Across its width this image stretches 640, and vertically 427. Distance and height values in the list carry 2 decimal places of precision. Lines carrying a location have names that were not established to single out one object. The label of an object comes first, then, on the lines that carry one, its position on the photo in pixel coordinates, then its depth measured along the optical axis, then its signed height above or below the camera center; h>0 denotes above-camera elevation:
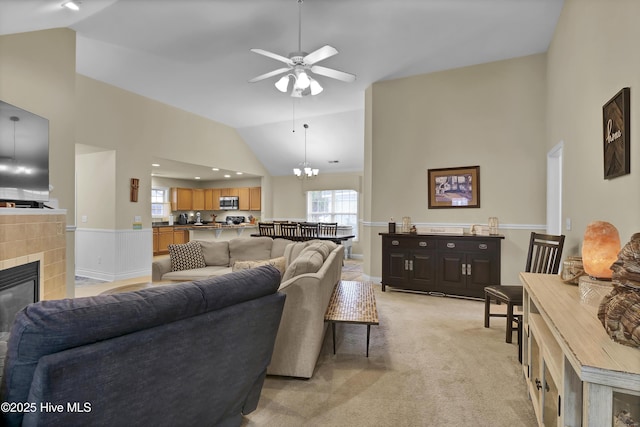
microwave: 9.62 +0.26
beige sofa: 2.17 -0.73
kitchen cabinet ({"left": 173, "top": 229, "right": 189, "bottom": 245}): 8.64 -0.70
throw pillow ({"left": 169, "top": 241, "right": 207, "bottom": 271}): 4.11 -0.61
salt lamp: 1.55 -0.18
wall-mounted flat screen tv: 2.63 +0.50
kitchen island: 7.95 -0.54
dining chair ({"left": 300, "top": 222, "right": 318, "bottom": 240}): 6.51 -0.40
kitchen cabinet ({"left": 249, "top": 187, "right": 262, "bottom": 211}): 9.38 +0.40
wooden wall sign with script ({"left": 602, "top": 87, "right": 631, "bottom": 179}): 1.77 +0.49
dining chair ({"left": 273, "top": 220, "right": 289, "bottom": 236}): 6.90 -0.40
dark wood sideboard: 4.12 -0.69
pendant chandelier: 7.02 +0.96
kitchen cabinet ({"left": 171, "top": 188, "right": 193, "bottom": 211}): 9.55 +0.37
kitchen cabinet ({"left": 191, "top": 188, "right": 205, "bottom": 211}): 10.00 +0.38
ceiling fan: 3.07 +1.55
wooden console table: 0.87 -0.47
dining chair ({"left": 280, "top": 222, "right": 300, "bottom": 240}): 6.58 -0.41
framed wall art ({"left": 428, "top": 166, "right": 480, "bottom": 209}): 4.61 +0.39
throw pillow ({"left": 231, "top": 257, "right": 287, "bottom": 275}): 3.17 -0.54
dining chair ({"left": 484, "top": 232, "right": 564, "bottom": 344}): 2.70 -0.49
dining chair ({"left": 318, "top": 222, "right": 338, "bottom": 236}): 6.65 -0.37
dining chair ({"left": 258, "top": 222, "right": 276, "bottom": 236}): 6.97 -0.39
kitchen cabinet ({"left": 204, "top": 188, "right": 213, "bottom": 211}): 10.07 +0.39
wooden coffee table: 2.35 -0.80
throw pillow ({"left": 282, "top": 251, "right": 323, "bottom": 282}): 2.38 -0.43
